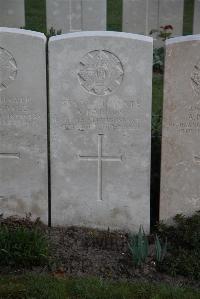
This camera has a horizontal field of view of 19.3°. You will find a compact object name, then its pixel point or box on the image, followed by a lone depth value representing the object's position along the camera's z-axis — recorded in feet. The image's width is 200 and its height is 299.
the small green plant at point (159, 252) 16.08
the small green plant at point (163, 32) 39.50
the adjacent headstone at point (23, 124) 17.29
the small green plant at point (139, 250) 15.97
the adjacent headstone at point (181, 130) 16.90
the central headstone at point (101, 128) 17.10
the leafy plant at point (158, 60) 37.40
